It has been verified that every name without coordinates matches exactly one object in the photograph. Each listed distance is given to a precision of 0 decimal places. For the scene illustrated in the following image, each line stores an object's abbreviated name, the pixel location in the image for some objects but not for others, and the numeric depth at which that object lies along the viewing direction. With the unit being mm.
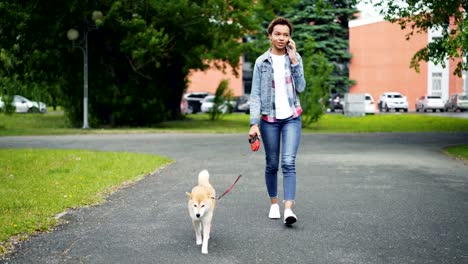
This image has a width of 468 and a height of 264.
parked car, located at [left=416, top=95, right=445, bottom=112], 51500
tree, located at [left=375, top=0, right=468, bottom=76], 16516
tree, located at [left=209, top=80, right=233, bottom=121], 33062
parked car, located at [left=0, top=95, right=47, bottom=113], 43969
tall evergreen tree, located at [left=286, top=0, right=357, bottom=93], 56875
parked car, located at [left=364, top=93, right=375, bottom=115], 45719
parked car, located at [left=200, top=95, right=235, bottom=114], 49134
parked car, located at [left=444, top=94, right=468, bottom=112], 50925
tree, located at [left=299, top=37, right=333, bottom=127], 26328
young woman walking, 6586
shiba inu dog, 5145
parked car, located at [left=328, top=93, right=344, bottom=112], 55078
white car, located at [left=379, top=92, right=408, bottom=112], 52806
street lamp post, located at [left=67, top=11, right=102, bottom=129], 25359
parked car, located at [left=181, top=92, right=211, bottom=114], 50469
